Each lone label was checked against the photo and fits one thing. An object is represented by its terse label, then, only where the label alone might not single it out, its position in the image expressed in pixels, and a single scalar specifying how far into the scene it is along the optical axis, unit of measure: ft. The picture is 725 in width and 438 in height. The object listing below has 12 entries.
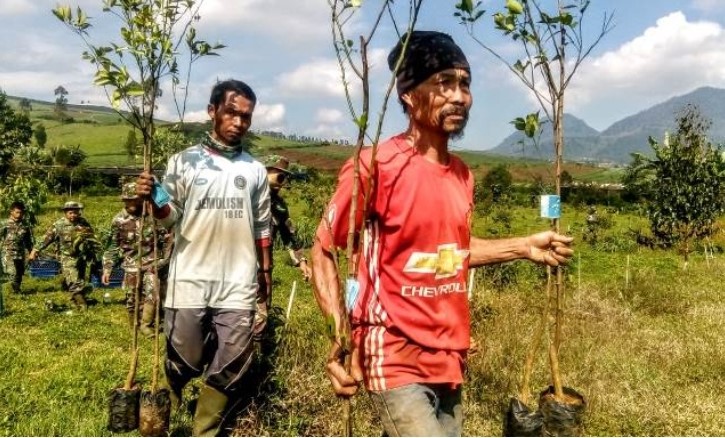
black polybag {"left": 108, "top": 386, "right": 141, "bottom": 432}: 12.66
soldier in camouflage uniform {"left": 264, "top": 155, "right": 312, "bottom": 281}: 20.61
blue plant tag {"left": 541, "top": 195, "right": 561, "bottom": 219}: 9.40
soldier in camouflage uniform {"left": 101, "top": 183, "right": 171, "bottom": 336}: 26.98
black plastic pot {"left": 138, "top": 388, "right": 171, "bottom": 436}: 12.39
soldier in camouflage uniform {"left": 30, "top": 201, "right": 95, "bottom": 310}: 36.50
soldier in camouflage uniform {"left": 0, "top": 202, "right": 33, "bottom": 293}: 40.63
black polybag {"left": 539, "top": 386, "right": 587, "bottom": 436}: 10.49
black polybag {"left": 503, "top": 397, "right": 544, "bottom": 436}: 10.63
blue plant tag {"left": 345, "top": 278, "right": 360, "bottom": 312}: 6.68
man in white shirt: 12.39
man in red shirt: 7.64
